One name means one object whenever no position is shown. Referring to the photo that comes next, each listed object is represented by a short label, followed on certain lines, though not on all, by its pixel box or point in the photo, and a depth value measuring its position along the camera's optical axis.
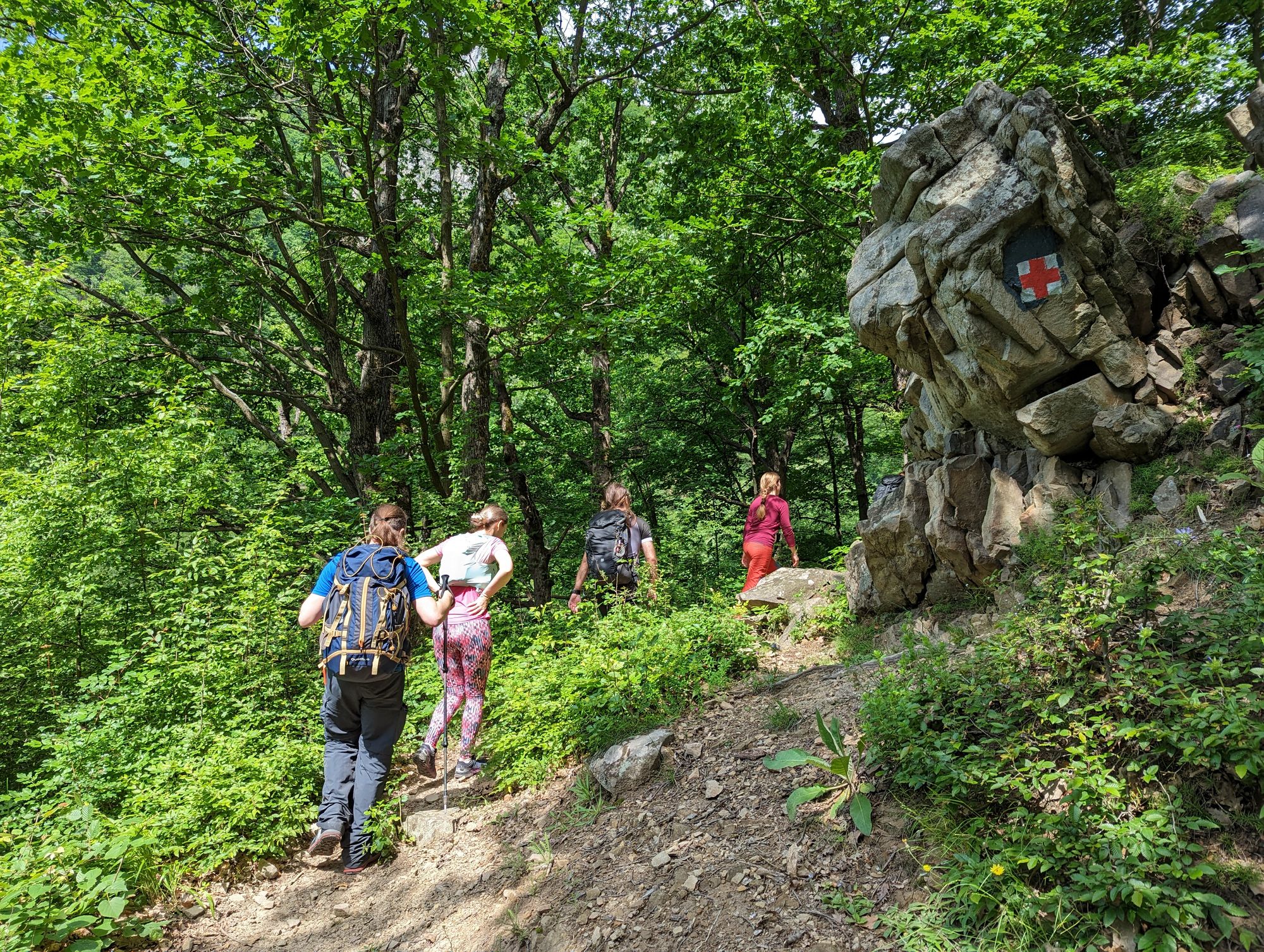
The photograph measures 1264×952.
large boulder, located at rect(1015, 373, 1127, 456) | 5.56
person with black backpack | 7.17
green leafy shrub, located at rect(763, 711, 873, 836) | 3.57
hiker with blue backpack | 4.44
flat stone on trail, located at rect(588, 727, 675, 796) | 4.54
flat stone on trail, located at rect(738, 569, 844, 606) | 8.17
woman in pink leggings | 5.40
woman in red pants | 8.60
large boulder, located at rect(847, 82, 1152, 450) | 5.51
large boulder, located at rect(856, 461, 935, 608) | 6.88
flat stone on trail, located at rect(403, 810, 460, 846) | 4.66
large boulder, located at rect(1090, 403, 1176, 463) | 5.36
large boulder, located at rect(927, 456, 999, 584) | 6.37
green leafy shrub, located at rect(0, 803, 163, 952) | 3.11
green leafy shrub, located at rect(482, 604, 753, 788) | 5.18
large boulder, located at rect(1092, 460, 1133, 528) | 5.32
